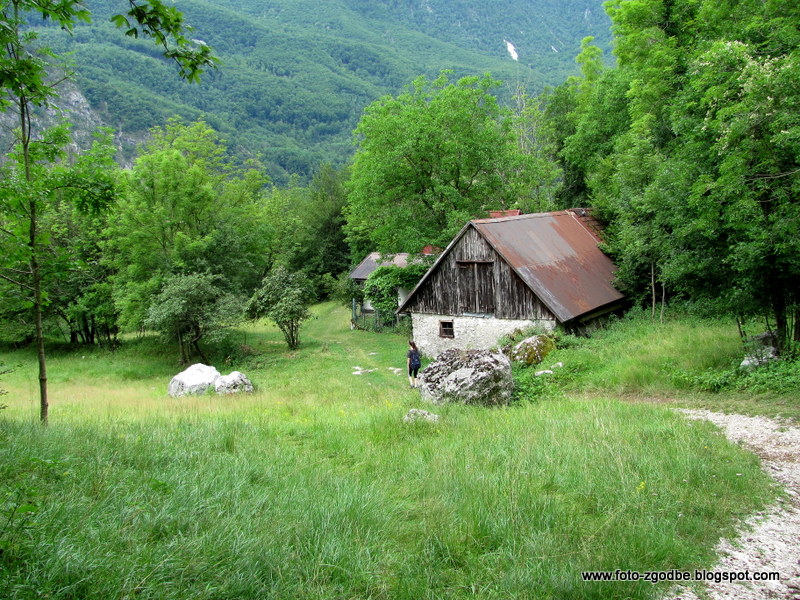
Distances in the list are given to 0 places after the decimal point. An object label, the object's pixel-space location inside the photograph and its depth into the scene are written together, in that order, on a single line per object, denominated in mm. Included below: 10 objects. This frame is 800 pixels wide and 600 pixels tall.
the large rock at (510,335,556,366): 17188
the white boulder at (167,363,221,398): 19630
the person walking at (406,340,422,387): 17672
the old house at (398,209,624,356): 20438
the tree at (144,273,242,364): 26984
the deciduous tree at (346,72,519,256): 27719
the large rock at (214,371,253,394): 19023
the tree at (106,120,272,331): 29078
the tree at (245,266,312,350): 29219
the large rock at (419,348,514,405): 12859
